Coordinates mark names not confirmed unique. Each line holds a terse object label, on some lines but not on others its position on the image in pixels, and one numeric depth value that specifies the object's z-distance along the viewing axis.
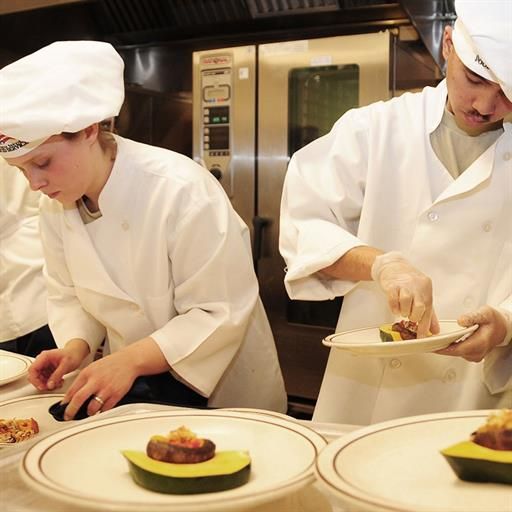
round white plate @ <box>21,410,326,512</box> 0.60
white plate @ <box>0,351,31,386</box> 1.38
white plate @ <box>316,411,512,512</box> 0.59
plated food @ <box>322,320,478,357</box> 0.89
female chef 1.29
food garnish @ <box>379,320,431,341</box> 1.06
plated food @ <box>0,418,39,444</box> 1.02
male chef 1.21
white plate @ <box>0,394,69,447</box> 1.13
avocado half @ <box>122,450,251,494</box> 0.64
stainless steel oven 2.99
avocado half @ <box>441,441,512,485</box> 0.63
